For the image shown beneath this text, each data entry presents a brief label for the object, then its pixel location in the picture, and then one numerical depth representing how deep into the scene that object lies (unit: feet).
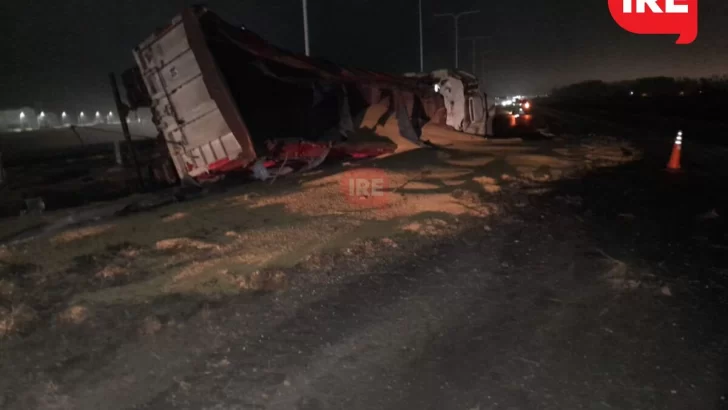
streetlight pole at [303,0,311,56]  67.15
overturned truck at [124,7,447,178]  34.50
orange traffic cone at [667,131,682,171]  41.34
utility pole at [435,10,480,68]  163.80
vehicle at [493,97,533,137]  91.22
